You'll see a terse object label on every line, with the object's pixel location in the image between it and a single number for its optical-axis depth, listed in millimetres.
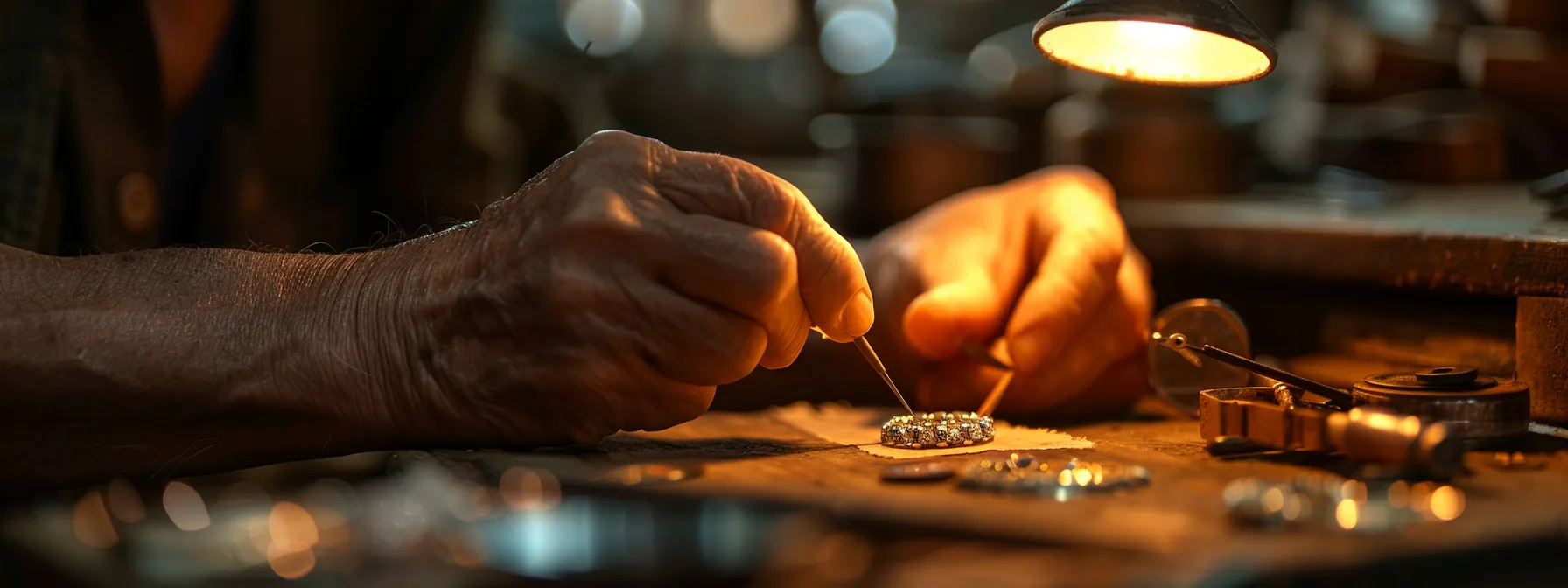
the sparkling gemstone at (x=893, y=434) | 633
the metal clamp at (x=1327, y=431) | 557
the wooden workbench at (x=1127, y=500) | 519
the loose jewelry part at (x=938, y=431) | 630
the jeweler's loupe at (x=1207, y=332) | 676
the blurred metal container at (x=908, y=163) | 1304
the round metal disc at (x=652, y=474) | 573
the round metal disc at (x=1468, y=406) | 589
